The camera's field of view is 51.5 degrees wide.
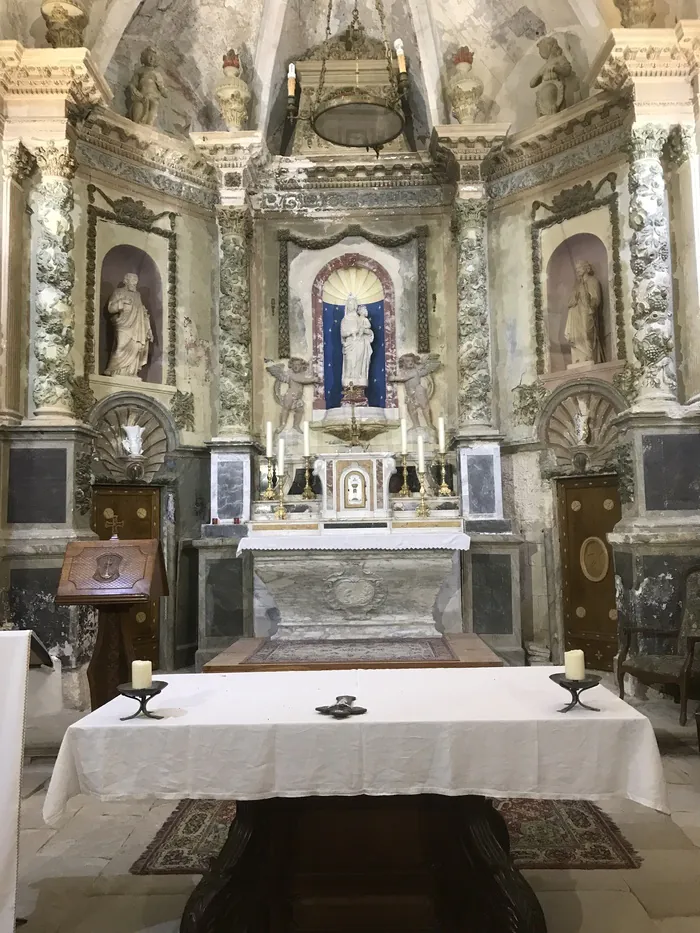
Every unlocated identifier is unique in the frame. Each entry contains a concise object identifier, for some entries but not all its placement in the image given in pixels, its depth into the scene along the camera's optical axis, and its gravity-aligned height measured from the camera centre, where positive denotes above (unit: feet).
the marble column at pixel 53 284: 26.27 +8.49
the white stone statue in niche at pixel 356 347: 32.86 +7.47
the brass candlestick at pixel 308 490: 29.30 +0.94
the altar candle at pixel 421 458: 27.94 +2.03
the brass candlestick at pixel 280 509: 28.55 +0.17
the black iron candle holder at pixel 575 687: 9.32 -2.31
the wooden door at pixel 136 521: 29.73 -0.21
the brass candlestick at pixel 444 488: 29.45 +0.90
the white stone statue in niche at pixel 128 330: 30.91 +8.04
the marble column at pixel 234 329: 31.94 +8.20
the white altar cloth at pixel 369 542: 26.63 -1.10
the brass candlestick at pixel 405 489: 29.71 +0.91
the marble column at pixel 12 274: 25.68 +8.79
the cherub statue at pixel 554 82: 31.27 +18.43
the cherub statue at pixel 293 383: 34.14 +6.15
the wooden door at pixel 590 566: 28.48 -2.36
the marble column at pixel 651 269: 25.27 +8.38
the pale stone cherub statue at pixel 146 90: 31.94 +18.84
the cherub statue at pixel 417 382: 33.78 +6.03
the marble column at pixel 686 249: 25.05 +8.97
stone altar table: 26.86 -2.51
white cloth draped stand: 8.82 -2.85
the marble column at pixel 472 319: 31.37 +8.28
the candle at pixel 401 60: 18.15 +11.33
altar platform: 21.06 -4.54
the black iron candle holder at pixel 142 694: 9.31 -2.29
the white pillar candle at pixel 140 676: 9.43 -2.09
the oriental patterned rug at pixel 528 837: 12.65 -6.18
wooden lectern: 15.98 -1.61
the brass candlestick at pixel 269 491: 29.53 +0.91
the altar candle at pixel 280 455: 28.78 +2.32
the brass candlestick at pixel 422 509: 28.14 +0.06
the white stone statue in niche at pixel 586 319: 30.04 +7.86
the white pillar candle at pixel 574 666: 9.66 -2.10
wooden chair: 19.40 -4.37
